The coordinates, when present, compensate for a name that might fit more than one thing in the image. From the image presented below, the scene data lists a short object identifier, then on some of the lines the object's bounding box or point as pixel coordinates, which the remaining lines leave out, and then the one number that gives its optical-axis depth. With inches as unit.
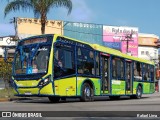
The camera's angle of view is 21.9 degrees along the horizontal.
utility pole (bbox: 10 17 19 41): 1672.0
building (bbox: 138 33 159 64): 3479.3
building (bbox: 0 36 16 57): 2375.7
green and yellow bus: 774.6
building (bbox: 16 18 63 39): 2770.7
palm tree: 1272.1
